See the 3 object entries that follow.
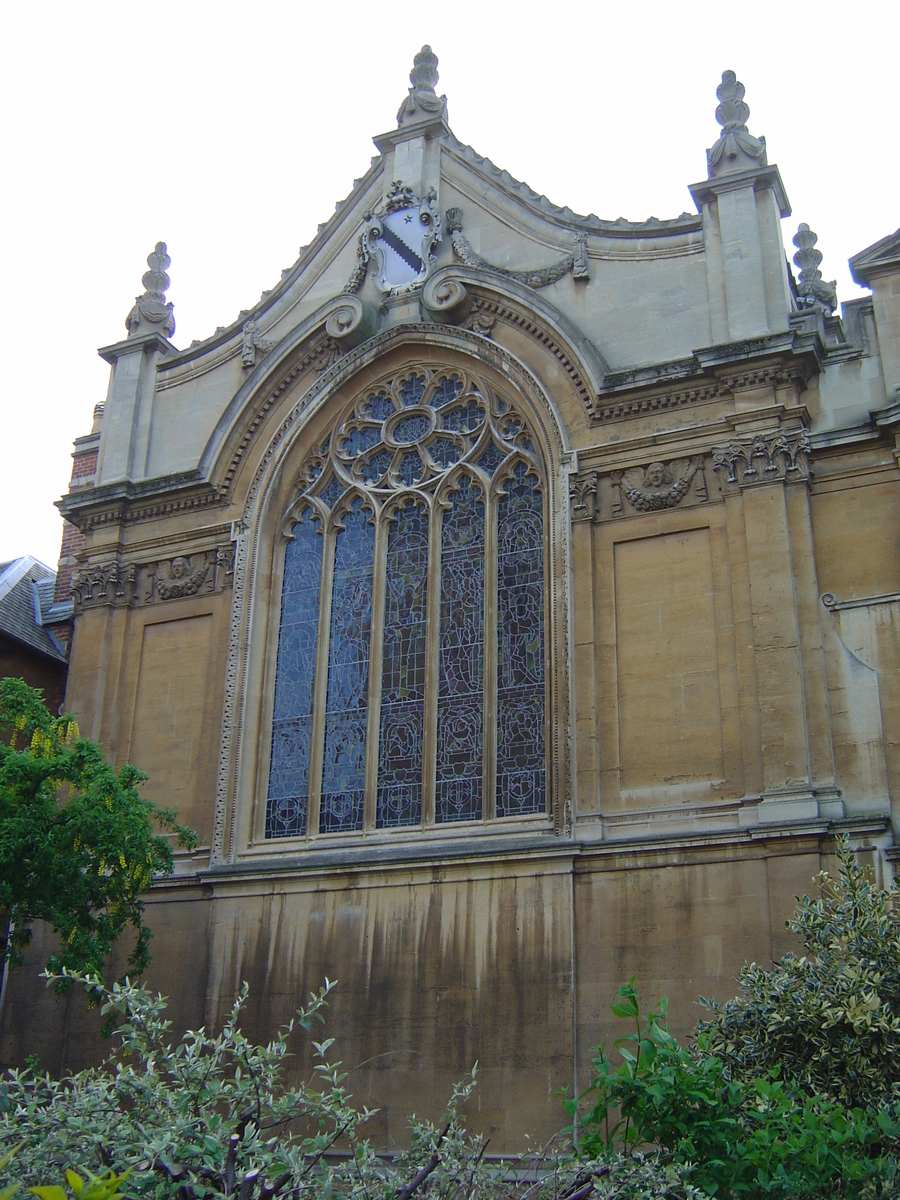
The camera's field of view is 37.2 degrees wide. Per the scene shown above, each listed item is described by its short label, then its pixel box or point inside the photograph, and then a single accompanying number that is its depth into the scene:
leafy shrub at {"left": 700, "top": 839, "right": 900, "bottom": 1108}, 10.37
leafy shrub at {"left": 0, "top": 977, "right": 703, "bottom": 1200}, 6.46
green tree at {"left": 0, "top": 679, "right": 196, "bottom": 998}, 15.24
